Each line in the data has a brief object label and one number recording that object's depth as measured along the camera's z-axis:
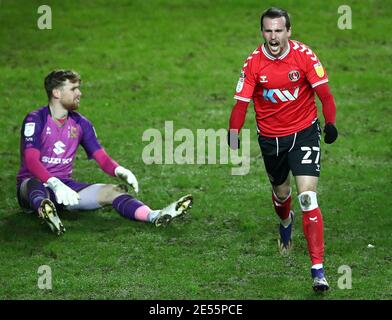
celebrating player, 10.75
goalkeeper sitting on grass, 12.84
